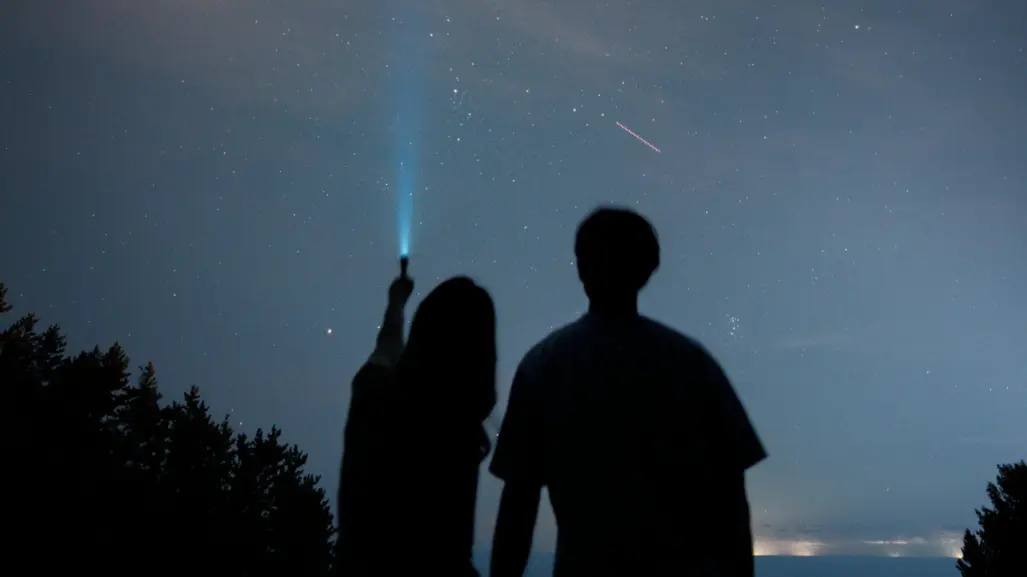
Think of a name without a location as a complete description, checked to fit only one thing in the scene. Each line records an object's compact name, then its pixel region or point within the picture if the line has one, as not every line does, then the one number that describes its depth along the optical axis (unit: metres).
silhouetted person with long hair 2.75
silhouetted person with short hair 2.17
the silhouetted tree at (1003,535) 33.66
